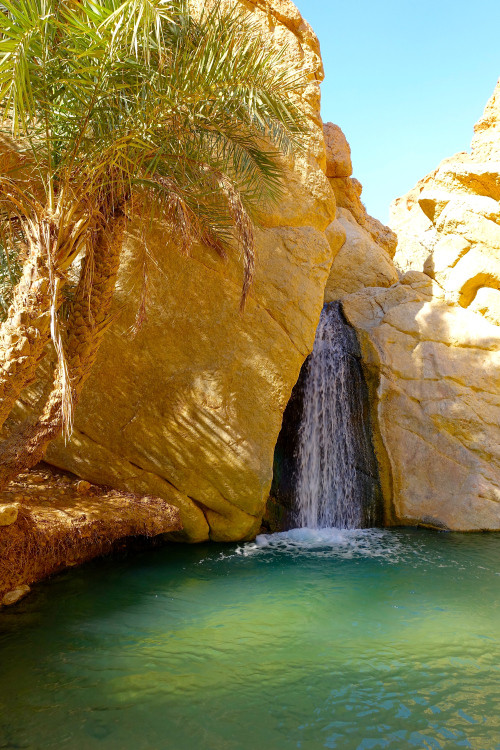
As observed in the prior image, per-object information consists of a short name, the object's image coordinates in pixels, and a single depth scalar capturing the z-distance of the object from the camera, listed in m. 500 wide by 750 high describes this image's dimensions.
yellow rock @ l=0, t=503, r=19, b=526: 5.63
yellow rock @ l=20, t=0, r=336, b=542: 8.23
